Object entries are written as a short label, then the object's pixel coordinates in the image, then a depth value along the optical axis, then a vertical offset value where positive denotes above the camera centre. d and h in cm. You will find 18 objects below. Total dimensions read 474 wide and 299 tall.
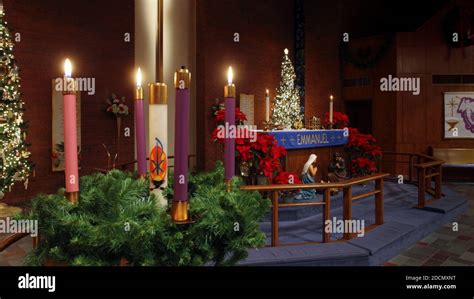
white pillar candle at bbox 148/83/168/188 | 123 +9
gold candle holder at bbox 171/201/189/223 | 114 -19
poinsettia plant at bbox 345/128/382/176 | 746 -19
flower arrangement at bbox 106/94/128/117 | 800 +84
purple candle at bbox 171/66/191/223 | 112 +0
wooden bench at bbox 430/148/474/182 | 1016 -49
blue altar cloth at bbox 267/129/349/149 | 627 +12
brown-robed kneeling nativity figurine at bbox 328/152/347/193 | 697 -46
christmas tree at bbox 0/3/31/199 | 589 +47
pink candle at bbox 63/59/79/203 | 119 +5
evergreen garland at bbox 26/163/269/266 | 115 -25
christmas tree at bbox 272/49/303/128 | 830 +86
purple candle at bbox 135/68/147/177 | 155 +7
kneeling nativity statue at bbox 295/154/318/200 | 626 -51
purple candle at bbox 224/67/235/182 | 146 +2
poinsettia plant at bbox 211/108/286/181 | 559 -9
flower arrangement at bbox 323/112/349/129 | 782 +51
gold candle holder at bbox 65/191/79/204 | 125 -16
